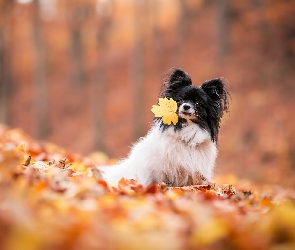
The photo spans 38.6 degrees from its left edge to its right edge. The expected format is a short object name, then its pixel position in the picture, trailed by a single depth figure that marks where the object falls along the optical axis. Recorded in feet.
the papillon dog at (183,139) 15.40
